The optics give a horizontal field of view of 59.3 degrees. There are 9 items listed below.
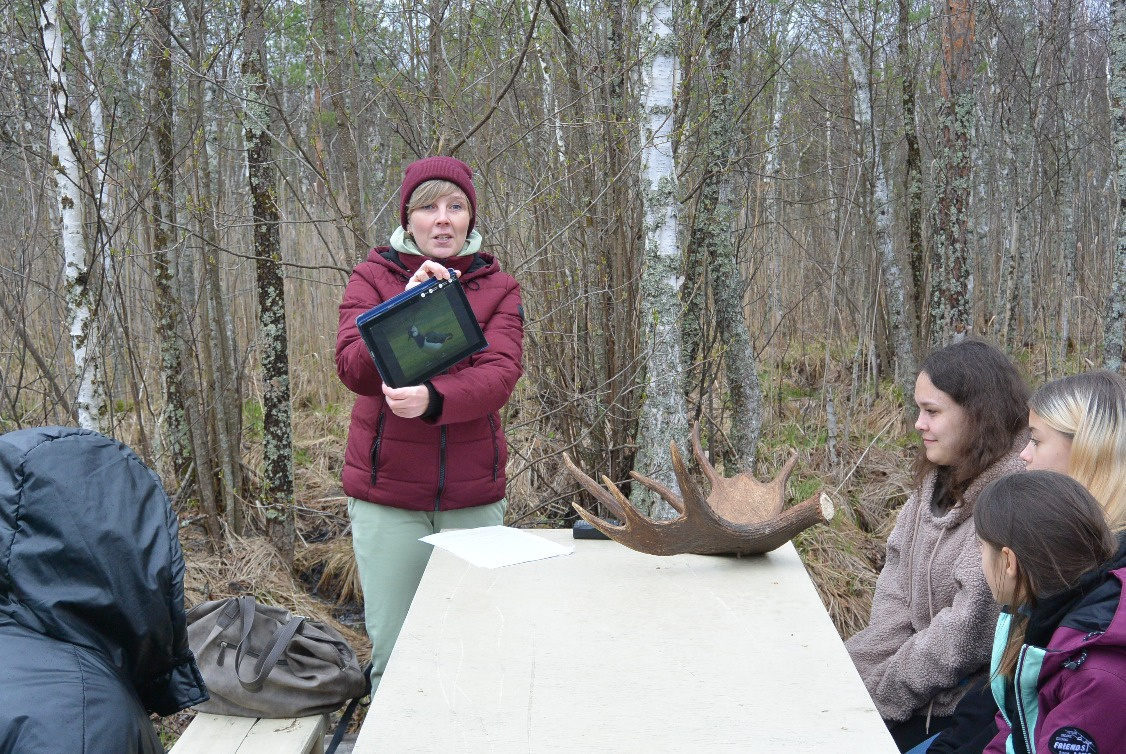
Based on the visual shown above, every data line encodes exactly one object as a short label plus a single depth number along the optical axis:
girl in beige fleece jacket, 2.29
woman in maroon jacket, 2.72
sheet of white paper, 2.53
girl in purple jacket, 1.61
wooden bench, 2.53
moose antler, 2.47
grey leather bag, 2.68
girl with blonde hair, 2.07
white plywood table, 1.60
